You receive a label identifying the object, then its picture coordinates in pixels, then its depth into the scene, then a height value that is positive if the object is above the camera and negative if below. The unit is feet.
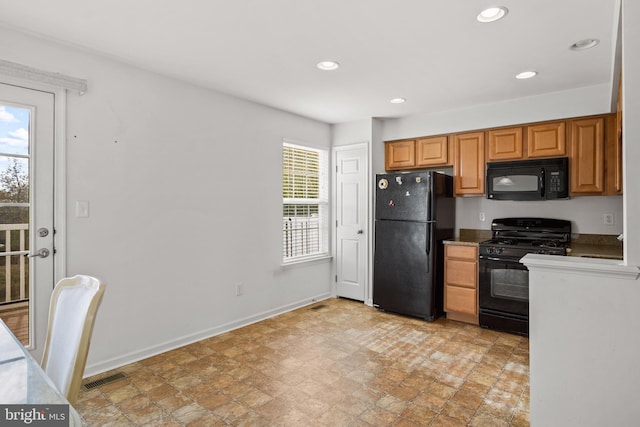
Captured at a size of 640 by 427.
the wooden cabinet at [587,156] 10.87 +1.74
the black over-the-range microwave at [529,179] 11.41 +1.08
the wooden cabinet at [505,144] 12.28 +2.37
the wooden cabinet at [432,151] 13.76 +2.37
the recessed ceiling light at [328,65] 9.17 +3.80
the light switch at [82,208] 8.45 +0.03
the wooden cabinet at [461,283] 12.41 -2.51
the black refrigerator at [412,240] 12.71 -1.05
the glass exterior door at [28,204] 7.54 +0.12
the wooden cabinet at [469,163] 13.00 +1.79
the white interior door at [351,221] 14.97 -0.43
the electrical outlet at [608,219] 11.44 -0.22
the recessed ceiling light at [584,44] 7.98 +3.82
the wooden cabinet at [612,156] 10.48 +1.68
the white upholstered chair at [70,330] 3.88 -1.41
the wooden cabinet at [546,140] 11.52 +2.37
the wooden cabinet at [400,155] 14.53 +2.34
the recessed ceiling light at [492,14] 6.73 +3.80
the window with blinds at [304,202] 14.23 +0.36
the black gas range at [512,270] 11.25 -1.89
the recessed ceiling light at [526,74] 9.83 +3.82
